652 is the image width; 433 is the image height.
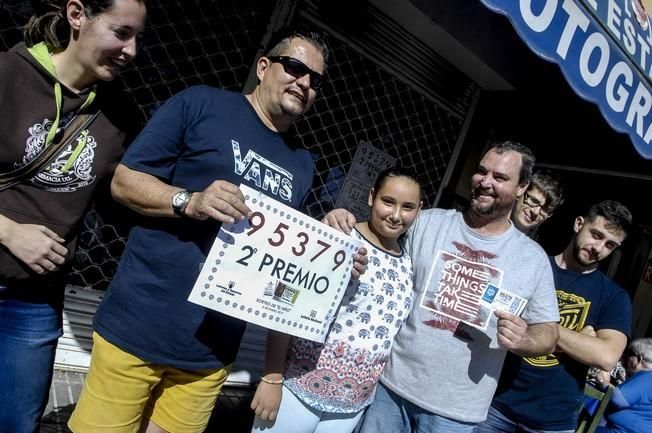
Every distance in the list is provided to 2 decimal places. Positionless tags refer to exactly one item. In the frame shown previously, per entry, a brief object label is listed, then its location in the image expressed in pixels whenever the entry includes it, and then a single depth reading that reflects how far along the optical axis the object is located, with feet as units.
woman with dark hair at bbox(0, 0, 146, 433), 4.70
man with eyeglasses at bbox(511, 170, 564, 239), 8.86
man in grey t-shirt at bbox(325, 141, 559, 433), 6.77
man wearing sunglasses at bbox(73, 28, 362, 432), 5.20
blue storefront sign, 7.79
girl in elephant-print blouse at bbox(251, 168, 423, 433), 6.32
